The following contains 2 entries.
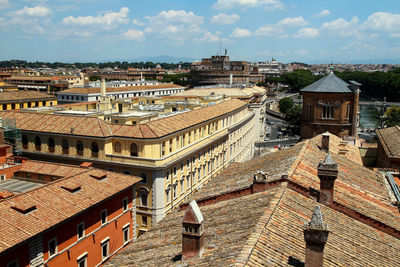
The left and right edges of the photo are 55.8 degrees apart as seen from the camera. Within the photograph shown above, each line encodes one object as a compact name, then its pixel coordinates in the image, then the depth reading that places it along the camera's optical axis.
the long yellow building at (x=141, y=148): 37.91
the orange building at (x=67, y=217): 21.64
